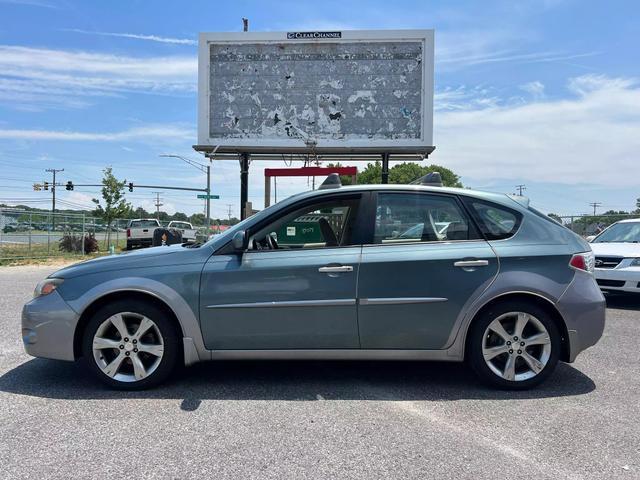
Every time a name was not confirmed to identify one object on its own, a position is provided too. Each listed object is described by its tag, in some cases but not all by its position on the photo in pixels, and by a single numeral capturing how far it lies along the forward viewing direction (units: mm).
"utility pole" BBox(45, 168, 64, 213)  77500
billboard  17859
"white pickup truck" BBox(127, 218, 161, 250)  28875
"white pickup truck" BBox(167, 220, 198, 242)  32844
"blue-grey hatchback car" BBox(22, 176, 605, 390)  4047
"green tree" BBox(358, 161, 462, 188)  56166
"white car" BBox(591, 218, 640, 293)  8102
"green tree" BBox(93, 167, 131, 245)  38250
